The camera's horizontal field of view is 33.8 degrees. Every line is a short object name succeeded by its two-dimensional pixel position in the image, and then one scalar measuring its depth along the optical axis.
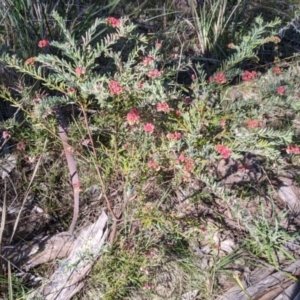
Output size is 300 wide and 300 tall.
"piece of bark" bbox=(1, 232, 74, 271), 1.68
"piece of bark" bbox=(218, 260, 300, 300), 1.66
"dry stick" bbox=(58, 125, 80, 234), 1.78
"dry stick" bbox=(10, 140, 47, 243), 1.60
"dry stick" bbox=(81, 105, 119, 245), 1.61
